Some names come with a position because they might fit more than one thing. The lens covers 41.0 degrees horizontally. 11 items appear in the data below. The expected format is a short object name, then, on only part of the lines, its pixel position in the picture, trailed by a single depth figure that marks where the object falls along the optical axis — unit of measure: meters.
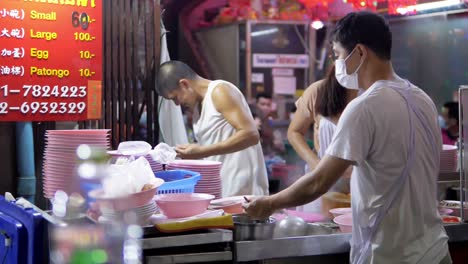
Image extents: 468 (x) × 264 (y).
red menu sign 3.94
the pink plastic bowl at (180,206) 2.38
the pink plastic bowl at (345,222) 2.64
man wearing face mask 2.17
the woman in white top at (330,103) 3.77
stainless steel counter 2.31
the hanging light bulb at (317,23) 7.81
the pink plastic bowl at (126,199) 2.08
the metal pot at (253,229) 2.47
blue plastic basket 2.66
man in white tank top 3.70
